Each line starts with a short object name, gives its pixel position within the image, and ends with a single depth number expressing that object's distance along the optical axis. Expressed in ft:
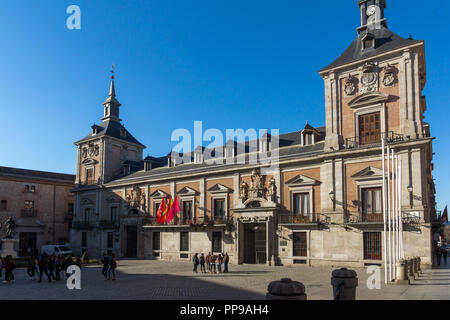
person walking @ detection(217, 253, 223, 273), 79.36
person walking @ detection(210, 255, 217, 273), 79.30
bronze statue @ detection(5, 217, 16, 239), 116.53
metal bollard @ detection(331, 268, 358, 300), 34.19
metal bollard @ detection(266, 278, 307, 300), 21.81
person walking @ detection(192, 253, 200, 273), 80.83
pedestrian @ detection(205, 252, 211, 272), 80.68
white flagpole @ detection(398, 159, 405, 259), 62.83
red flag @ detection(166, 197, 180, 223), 116.57
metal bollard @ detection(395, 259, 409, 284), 53.88
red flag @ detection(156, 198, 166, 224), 119.44
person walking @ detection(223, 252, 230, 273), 80.64
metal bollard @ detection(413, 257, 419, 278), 62.93
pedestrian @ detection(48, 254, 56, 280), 67.82
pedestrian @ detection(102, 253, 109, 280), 69.30
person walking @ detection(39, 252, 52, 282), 67.72
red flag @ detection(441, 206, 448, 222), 90.89
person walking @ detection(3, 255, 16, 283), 65.62
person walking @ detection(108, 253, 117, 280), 67.92
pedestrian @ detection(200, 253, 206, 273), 80.82
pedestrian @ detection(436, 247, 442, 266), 89.80
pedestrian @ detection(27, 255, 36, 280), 71.41
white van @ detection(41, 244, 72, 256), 128.57
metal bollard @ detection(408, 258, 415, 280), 58.18
